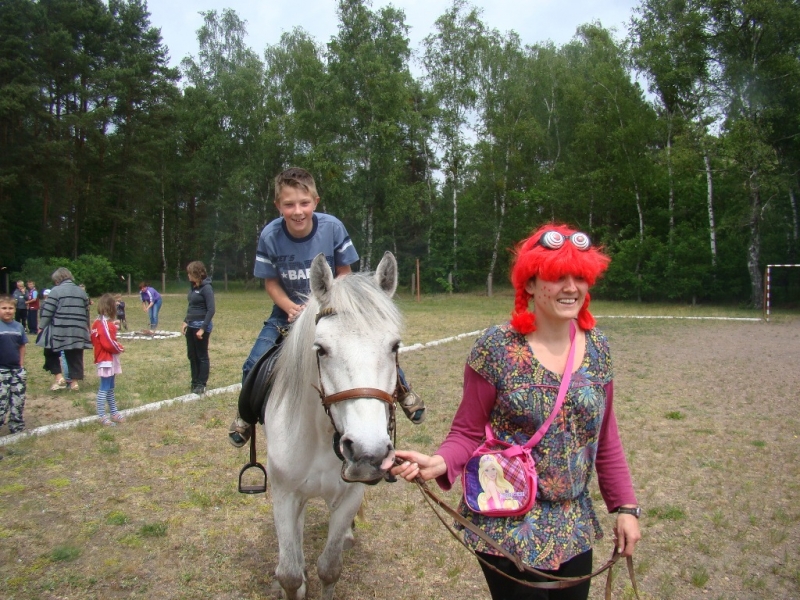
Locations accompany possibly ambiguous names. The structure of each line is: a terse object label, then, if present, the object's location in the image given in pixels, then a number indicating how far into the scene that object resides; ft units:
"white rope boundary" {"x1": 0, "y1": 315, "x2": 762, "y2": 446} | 22.02
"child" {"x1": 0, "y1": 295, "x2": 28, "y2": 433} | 22.47
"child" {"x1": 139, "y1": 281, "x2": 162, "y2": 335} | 57.26
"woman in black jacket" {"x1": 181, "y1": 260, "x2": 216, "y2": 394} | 29.60
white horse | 7.14
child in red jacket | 24.35
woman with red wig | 6.86
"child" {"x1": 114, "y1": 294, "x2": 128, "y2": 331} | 55.23
